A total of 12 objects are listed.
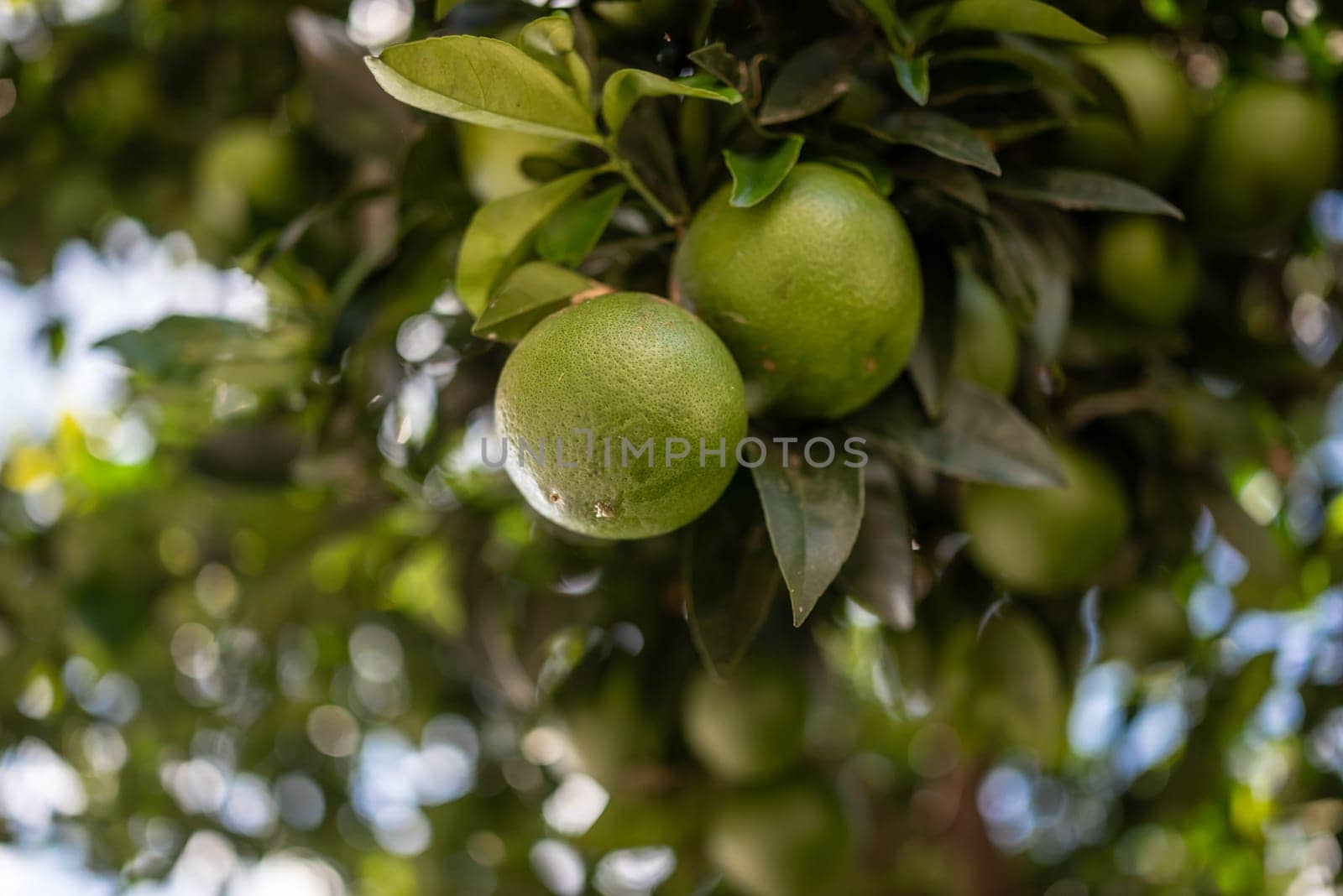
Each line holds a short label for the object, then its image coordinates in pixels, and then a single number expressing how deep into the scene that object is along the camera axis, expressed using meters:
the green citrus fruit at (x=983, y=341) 1.05
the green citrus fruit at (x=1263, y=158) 1.21
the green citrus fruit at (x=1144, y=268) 1.20
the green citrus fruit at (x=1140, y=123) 1.11
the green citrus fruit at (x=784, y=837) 1.43
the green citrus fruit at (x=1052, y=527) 1.14
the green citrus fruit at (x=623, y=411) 0.73
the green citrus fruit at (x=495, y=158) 1.01
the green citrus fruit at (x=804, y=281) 0.82
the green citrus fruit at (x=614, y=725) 1.41
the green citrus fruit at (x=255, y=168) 1.46
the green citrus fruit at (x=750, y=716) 1.31
